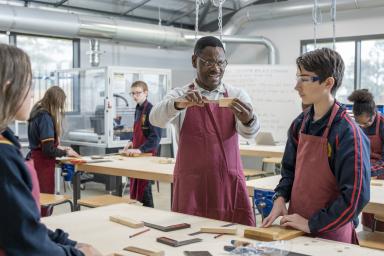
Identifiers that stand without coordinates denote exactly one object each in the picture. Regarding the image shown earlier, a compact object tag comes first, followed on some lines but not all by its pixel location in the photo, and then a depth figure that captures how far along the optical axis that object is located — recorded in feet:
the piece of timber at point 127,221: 6.23
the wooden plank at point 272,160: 19.07
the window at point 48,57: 24.38
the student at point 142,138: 15.07
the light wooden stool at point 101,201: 12.57
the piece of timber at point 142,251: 4.96
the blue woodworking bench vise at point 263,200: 9.57
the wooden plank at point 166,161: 13.90
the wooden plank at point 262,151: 17.83
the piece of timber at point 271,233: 5.47
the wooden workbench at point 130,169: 12.01
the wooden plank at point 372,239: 9.37
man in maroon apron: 7.43
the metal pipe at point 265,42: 26.81
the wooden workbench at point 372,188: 8.63
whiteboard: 23.49
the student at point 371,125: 12.58
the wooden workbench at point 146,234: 5.17
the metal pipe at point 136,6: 26.22
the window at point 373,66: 24.75
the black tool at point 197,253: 5.01
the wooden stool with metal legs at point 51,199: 11.94
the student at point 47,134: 13.48
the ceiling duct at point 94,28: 19.89
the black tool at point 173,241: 5.41
